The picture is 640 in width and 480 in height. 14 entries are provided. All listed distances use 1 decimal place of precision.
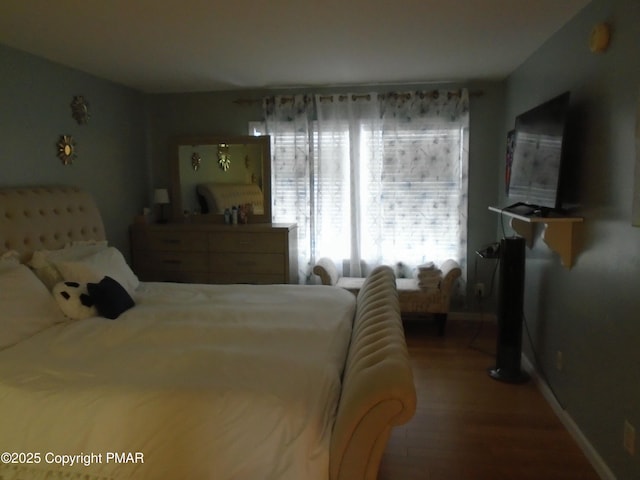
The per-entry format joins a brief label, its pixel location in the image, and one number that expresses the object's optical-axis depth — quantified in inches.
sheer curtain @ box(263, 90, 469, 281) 171.6
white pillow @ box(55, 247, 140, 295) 110.5
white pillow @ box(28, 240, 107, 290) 109.3
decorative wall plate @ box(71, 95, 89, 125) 142.9
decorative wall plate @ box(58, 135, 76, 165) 137.3
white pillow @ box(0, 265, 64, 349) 88.7
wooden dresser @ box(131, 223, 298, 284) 163.5
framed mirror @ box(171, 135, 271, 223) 179.3
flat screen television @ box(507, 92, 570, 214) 97.1
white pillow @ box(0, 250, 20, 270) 99.4
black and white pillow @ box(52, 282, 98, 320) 100.0
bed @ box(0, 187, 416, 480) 58.5
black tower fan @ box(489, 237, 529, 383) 126.0
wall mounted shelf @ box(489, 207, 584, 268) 99.2
